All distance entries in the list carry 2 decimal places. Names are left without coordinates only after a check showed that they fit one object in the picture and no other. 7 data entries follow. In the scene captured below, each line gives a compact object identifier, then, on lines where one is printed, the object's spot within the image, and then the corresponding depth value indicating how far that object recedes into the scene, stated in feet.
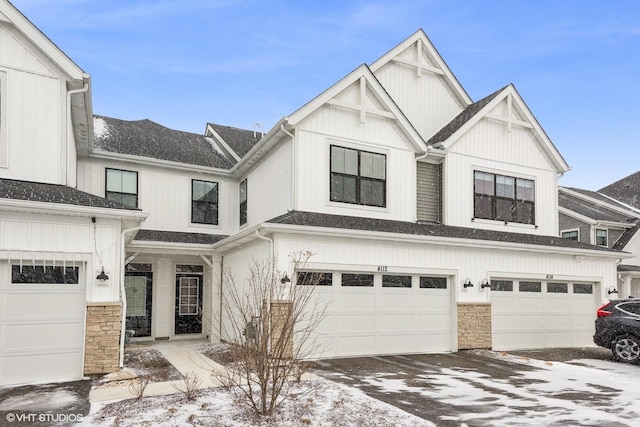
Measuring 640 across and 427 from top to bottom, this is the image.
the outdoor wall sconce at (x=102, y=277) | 31.55
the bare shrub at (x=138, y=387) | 24.87
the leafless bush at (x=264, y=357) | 21.66
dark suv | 39.24
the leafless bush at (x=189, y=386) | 24.79
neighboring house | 72.43
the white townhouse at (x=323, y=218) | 31.45
